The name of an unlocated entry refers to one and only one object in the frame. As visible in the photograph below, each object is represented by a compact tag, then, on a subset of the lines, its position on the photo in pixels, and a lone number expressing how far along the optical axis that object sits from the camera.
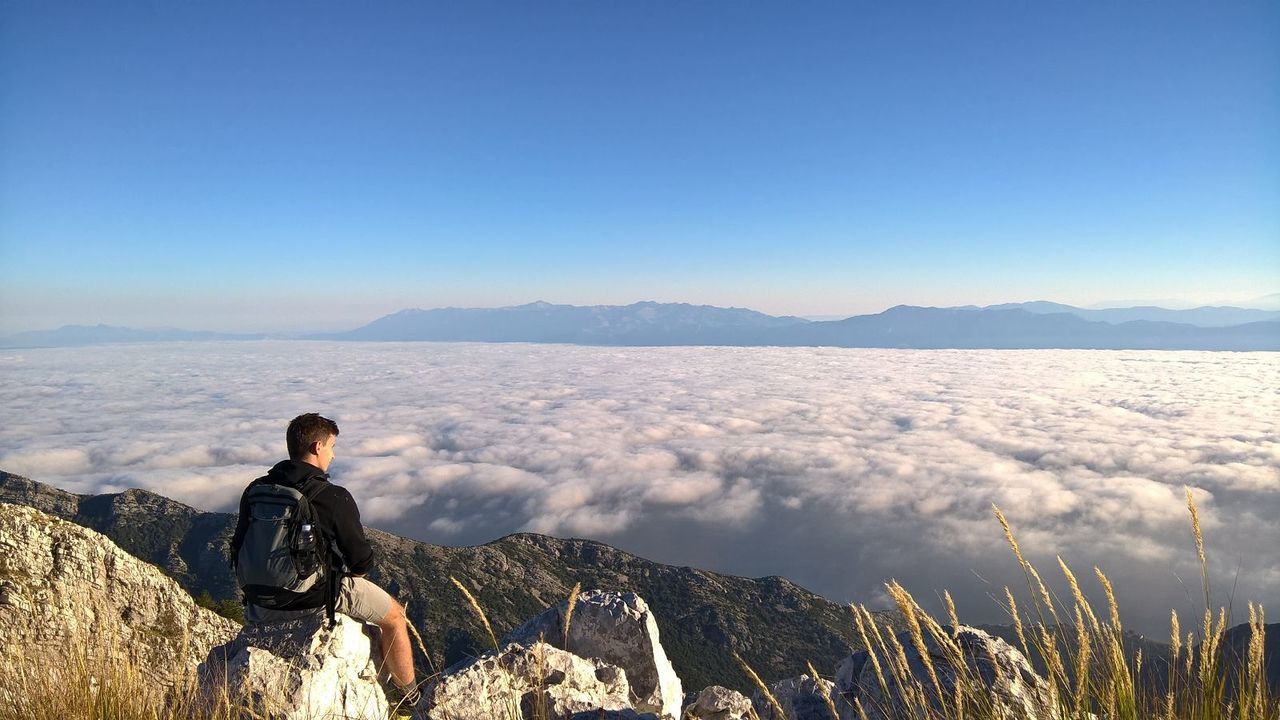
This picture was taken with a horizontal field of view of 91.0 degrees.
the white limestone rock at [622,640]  9.02
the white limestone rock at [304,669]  5.22
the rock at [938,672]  5.55
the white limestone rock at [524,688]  5.94
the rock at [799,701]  6.91
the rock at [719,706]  7.48
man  5.80
